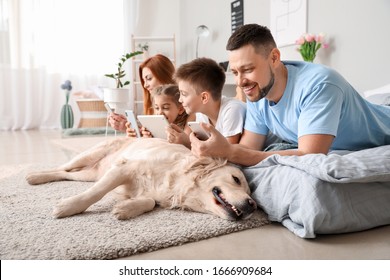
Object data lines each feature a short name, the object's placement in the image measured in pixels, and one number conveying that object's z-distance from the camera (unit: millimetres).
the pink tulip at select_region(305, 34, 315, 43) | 3729
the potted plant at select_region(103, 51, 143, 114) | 3424
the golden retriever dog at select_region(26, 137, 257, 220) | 1523
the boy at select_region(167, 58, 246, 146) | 2156
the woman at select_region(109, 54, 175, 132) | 2977
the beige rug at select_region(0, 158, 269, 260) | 1192
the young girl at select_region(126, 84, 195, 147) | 2520
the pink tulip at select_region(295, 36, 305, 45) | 3804
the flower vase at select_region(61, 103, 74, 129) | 6309
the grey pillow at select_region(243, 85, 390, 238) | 1348
